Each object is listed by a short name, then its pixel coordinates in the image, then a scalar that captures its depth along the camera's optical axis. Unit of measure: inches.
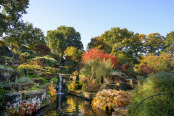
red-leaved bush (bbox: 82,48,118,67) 546.8
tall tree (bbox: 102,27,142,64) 775.9
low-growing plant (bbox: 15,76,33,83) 248.8
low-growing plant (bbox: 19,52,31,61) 573.3
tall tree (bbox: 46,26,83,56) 1279.5
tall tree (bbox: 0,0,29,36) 420.5
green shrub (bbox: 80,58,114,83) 327.9
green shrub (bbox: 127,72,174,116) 86.3
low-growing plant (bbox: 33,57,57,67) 611.6
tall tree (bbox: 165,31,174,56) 956.0
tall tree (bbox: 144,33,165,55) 1008.2
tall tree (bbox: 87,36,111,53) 908.6
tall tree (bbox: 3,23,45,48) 664.4
